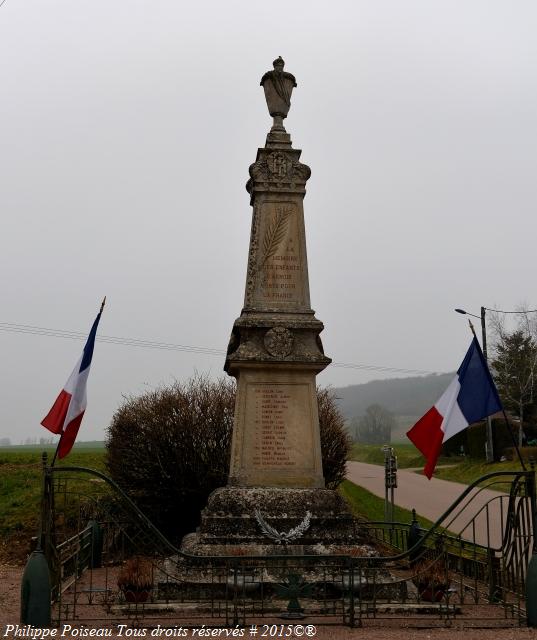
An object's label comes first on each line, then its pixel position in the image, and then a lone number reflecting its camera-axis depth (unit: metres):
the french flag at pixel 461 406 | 7.74
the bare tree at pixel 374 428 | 109.62
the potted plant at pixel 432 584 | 7.82
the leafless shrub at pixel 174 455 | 14.62
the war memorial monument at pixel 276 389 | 8.52
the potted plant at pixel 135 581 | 7.53
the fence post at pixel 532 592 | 6.86
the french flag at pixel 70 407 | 8.13
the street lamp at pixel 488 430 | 30.81
